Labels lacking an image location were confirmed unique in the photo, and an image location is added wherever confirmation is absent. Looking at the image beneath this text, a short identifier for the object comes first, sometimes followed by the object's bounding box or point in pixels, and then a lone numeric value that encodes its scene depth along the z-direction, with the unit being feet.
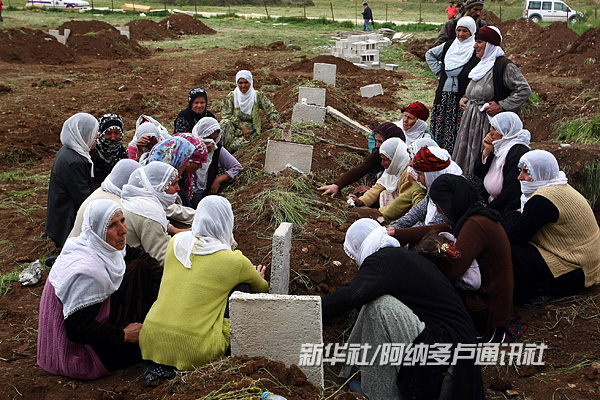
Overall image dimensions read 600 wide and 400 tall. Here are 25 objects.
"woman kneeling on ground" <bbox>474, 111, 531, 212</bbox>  15.52
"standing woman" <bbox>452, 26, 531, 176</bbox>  18.31
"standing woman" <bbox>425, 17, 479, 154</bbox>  20.33
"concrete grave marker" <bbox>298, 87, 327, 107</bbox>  27.78
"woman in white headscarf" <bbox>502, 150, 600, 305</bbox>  12.87
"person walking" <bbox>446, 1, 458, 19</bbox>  54.40
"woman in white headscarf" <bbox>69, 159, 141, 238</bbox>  13.38
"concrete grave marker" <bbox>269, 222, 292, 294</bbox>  11.65
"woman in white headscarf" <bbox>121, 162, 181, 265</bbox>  12.52
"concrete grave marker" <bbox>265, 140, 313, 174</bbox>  19.54
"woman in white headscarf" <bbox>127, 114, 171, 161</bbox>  18.24
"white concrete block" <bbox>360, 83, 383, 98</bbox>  38.50
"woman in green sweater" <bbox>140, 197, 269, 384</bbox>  10.12
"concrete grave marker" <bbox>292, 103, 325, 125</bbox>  25.32
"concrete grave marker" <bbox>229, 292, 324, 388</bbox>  9.83
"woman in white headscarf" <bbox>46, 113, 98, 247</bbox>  16.21
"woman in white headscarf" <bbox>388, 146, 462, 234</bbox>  13.69
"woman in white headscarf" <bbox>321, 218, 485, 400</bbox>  9.80
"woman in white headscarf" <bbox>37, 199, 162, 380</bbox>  10.03
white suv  79.41
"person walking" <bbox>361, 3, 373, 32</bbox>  84.95
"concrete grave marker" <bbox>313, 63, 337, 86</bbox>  34.71
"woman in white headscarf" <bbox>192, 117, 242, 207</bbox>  18.83
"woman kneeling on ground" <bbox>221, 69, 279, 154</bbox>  23.73
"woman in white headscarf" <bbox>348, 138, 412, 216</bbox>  17.17
